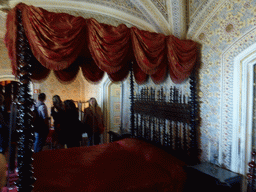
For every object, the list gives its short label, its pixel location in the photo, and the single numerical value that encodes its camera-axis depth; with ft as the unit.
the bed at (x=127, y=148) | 6.44
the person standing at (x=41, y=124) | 15.33
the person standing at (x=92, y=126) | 19.04
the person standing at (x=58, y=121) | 16.59
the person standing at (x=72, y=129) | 16.33
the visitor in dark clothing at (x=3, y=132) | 13.13
